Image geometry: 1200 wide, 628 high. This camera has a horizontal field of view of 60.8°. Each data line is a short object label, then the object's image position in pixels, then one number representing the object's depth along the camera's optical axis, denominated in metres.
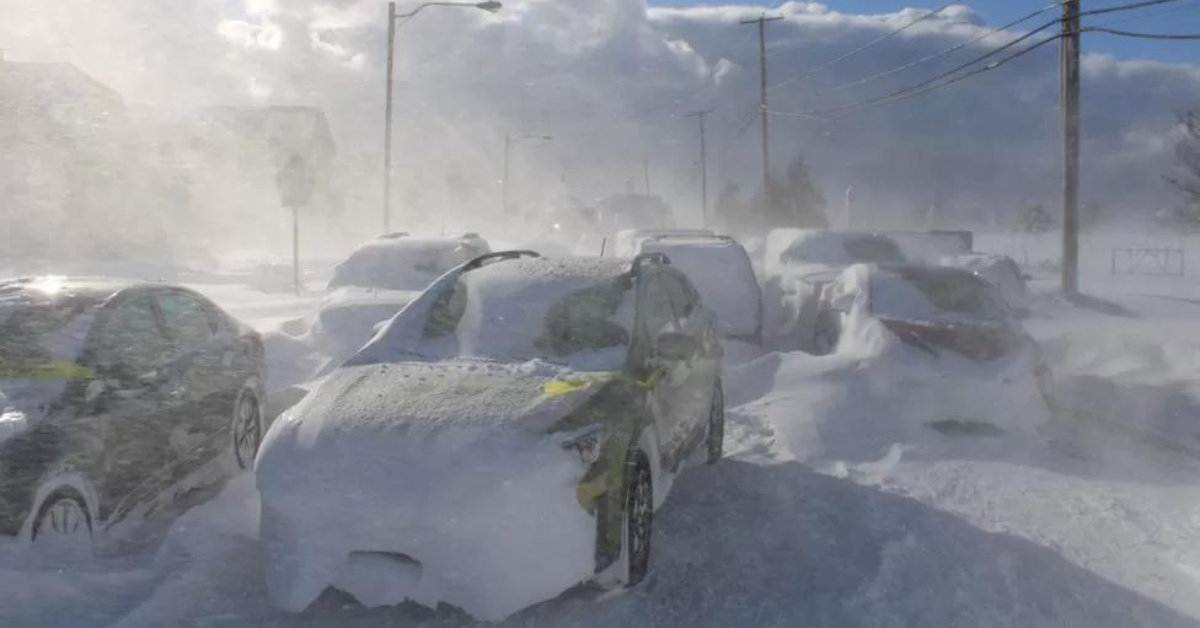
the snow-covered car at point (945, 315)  8.40
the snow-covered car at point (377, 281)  10.84
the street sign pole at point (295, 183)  21.38
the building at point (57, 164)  32.88
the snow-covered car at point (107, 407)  4.37
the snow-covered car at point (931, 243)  21.91
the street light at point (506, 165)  61.42
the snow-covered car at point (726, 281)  10.86
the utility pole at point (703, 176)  62.17
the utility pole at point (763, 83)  39.75
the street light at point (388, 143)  26.62
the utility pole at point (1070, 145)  18.56
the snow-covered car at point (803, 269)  12.37
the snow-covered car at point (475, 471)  3.97
